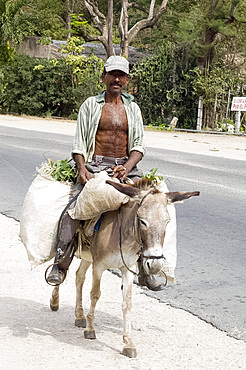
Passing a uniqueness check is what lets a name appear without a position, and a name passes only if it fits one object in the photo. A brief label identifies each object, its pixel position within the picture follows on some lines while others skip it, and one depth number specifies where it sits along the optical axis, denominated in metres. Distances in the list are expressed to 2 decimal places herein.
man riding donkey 5.66
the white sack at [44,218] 5.79
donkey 4.81
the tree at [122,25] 33.66
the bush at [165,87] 28.70
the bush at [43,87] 32.41
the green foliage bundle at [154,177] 5.53
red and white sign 25.97
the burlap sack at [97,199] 5.16
